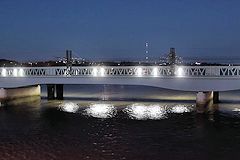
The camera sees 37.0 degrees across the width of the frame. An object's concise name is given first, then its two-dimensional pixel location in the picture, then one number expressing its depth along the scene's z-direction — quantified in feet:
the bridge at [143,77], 95.50
